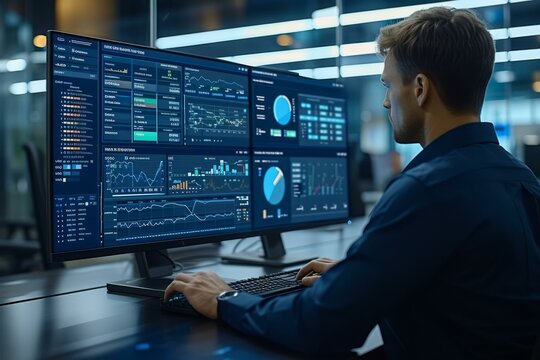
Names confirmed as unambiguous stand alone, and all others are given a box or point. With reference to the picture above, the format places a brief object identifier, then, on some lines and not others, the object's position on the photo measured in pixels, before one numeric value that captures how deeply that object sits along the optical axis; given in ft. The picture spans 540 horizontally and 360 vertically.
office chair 6.93
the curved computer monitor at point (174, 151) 4.10
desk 3.12
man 3.01
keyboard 3.92
